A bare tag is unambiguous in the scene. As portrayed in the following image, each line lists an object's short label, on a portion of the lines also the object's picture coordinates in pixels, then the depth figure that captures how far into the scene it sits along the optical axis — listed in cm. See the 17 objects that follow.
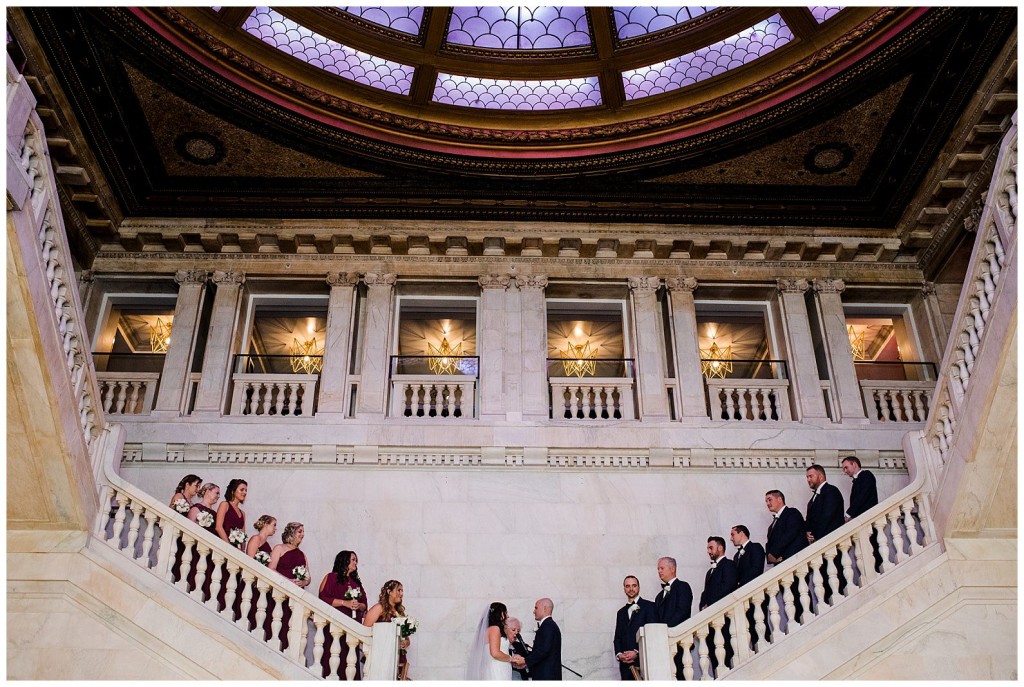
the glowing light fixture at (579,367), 1314
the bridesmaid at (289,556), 865
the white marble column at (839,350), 1162
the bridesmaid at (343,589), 839
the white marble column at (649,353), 1151
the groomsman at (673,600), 841
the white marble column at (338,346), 1144
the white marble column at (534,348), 1146
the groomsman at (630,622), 835
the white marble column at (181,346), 1140
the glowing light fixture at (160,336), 1299
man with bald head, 807
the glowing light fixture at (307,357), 1250
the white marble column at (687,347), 1157
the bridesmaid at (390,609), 819
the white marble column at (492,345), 1144
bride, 809
